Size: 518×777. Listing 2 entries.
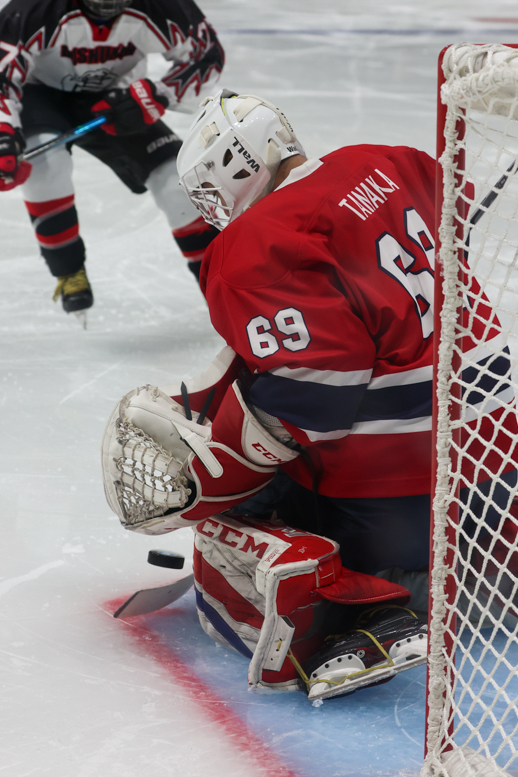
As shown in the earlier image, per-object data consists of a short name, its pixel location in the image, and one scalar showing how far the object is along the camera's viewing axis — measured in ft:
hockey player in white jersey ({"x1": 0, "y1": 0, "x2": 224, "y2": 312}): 39.27
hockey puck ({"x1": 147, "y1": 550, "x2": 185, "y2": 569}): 32.01
